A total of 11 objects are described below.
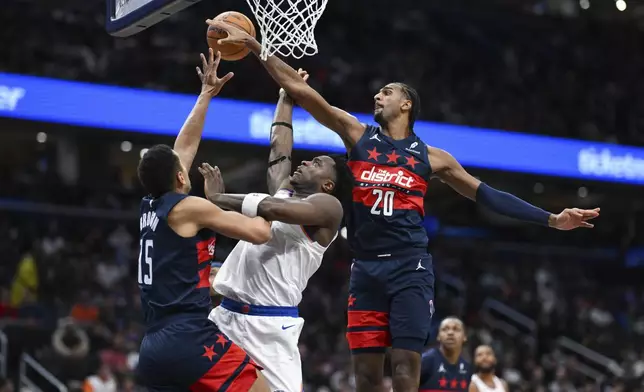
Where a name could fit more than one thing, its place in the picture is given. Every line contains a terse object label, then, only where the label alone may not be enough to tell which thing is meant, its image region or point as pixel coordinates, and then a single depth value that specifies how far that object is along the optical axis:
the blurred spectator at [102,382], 12.69
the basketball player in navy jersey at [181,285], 5.14
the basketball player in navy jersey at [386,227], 6.37
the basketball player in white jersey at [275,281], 6.19
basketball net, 6.61
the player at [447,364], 9.37
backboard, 6.35
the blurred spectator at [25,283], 15.57
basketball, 6.62
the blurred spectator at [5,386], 11.85
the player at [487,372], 10.20
